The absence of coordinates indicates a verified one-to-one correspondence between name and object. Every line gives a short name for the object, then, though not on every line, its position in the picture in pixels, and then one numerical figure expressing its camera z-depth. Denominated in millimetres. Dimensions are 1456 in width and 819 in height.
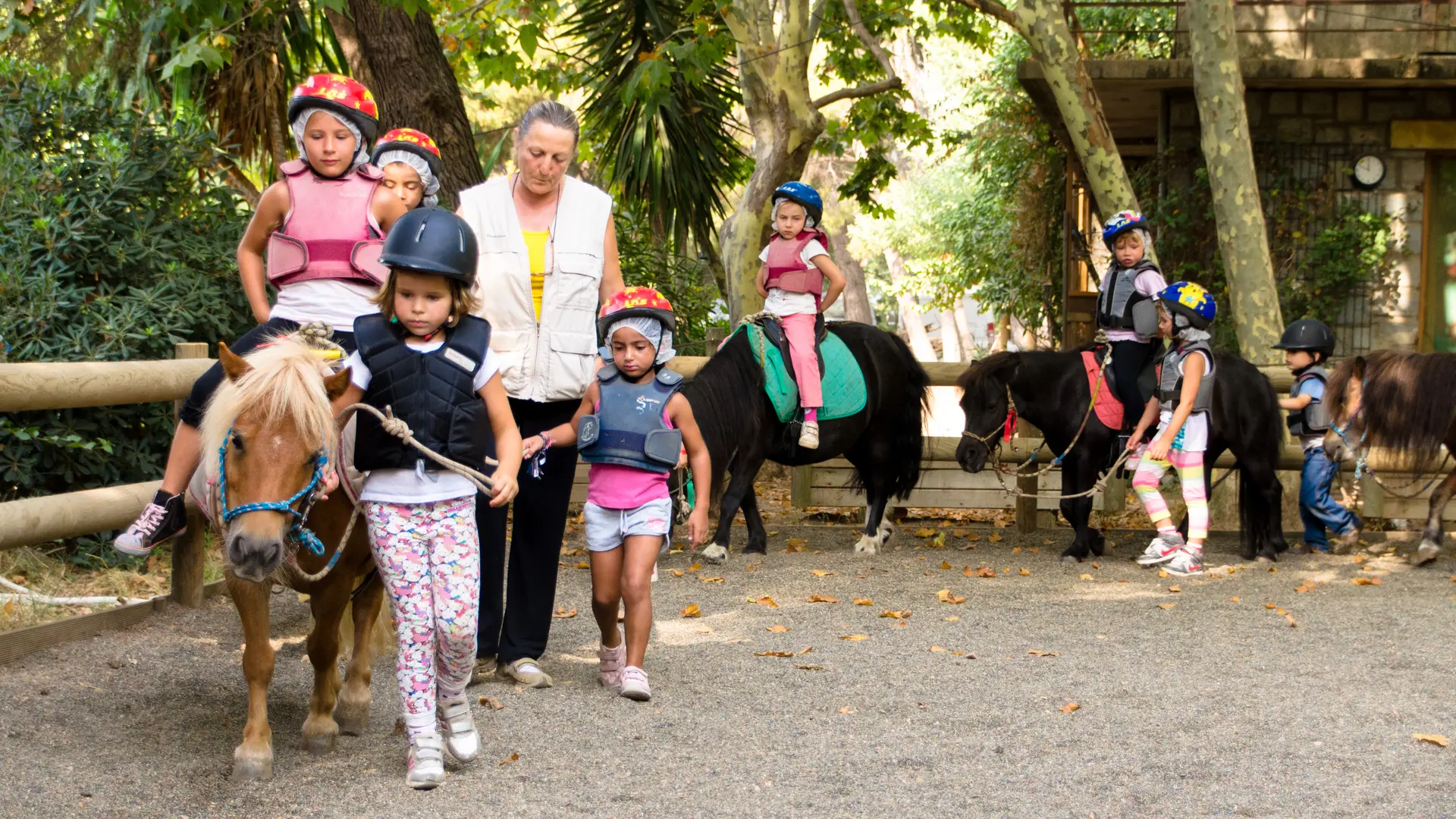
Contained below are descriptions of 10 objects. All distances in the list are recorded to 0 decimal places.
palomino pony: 3396
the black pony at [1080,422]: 8477
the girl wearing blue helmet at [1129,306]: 8156
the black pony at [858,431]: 7969
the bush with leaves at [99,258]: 7234
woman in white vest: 4719
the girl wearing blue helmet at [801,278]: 8109
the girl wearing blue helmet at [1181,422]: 7836
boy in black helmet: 8578
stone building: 12875
